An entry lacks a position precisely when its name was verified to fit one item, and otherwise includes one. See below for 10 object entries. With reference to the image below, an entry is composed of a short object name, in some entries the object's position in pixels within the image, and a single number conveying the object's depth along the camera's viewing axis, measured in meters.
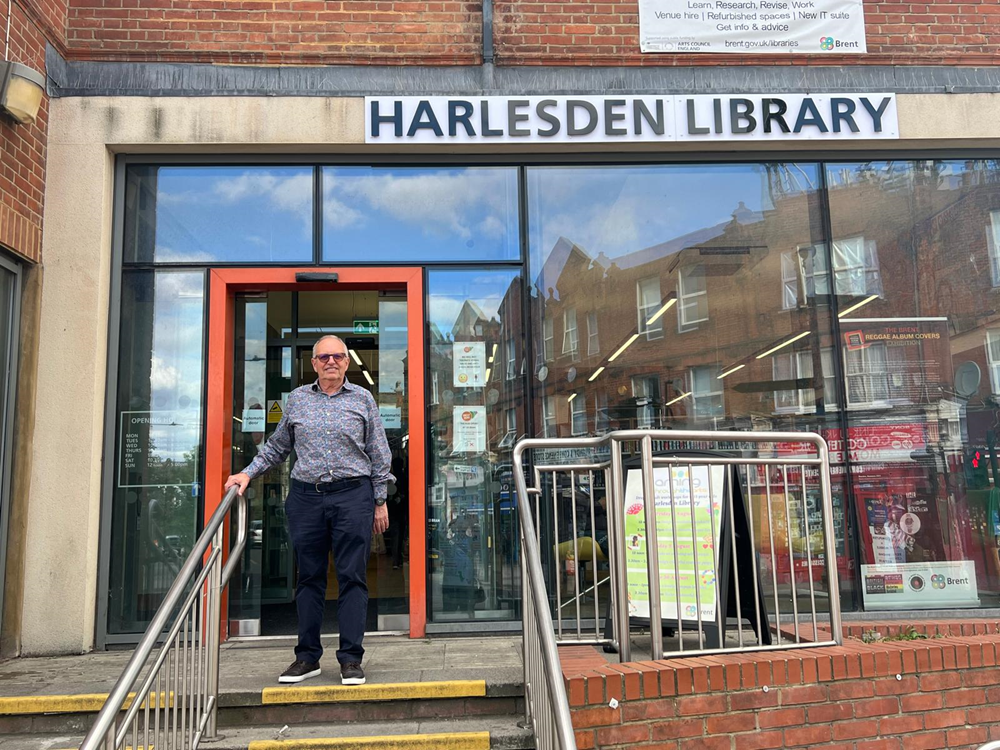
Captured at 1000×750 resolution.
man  4.23
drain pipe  6.16
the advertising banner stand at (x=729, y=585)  3.98
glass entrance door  6.02
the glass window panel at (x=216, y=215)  6.09
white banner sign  6.31
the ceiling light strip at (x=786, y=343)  6.31
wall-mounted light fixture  5.10
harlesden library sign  6.04
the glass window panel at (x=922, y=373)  6.10
